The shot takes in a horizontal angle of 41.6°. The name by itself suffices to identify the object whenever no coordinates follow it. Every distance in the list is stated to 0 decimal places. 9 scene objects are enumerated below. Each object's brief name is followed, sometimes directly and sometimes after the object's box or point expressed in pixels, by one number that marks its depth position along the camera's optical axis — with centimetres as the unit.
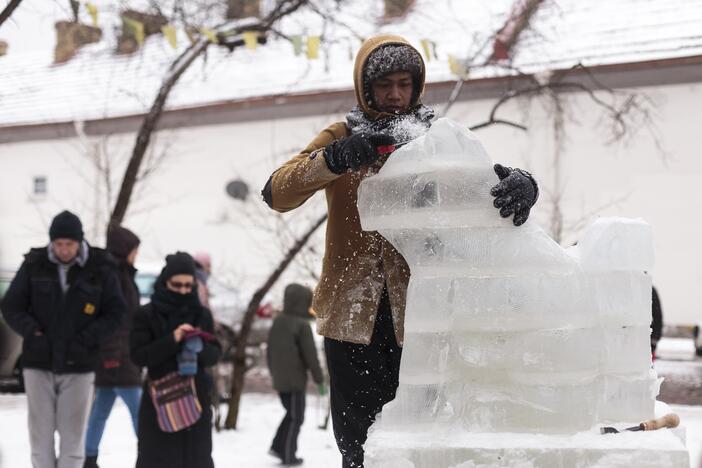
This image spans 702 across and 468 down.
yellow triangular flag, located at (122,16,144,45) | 679
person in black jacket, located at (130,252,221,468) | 531
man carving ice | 286
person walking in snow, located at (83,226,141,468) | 672
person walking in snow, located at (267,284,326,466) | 742
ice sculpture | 242
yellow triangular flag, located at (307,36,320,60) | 753
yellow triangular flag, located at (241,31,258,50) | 752
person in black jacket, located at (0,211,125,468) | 556
